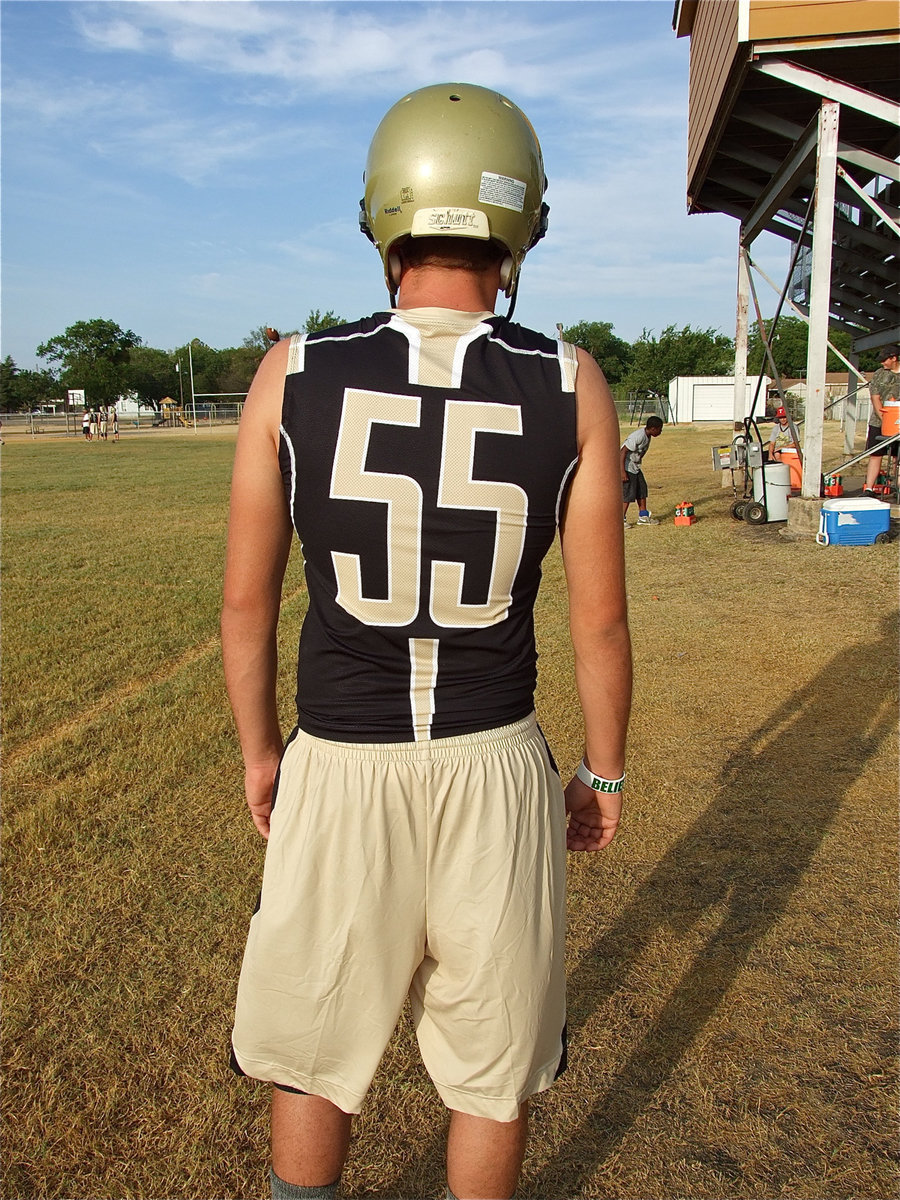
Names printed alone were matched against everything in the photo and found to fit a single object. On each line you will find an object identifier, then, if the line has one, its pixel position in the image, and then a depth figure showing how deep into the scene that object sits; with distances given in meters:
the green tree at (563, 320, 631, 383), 94.31
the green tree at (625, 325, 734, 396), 70.75
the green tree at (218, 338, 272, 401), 99.62
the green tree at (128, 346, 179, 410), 99.94
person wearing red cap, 13.26
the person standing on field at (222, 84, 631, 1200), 1.43
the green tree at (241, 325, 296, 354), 111.21
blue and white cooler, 10.23
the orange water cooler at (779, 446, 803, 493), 13.77
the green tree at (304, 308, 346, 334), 72.29
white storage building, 57.77
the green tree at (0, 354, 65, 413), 90.88
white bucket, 11.99
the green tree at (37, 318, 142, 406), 81.81
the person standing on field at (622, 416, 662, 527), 13.05
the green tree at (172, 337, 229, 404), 100.69
